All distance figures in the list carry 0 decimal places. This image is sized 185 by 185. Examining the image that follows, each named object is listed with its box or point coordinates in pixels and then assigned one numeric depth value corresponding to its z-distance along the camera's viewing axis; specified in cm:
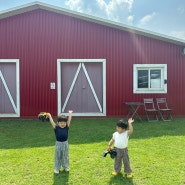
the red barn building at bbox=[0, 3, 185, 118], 961
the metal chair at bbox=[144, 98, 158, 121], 952
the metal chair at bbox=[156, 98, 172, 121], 941
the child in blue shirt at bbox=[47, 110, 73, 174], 386
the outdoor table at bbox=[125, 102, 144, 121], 918
